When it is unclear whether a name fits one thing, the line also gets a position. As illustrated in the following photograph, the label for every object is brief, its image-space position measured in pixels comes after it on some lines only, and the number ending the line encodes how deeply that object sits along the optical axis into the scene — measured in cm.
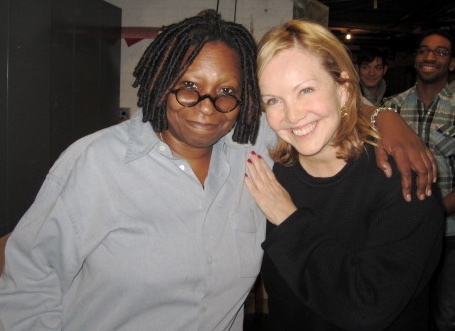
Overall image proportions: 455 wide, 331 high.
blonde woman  119
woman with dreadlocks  125
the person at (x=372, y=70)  406
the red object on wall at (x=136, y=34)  416
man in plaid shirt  252
